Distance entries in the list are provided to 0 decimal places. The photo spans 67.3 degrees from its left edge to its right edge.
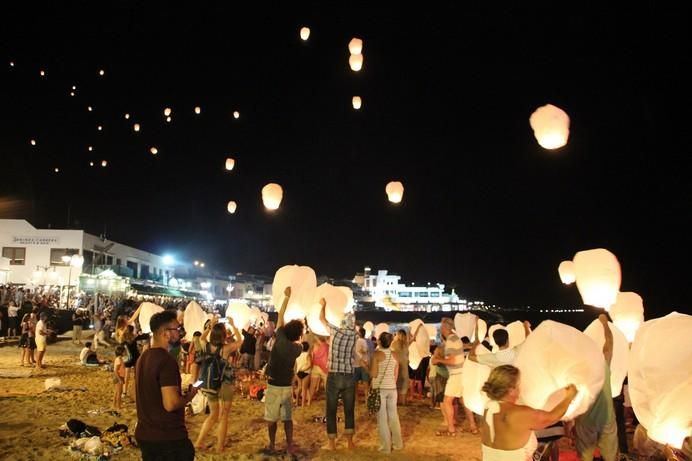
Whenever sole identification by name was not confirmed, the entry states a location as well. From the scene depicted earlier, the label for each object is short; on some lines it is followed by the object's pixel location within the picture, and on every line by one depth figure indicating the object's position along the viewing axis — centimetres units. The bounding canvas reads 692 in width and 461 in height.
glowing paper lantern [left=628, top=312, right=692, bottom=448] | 366
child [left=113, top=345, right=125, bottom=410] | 915
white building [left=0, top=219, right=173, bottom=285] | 3344
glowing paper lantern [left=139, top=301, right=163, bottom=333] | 1098
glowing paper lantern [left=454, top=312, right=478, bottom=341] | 1228
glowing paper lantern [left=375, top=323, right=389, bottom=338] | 1265
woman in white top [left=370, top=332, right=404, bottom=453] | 695
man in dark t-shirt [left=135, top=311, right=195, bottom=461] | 367
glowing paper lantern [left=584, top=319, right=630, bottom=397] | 554
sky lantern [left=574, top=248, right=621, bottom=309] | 645
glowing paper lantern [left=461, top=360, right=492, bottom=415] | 528
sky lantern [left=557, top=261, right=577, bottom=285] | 1625
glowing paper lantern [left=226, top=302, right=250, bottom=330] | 1062
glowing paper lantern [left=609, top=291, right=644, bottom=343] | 796
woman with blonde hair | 326
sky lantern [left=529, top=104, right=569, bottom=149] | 764
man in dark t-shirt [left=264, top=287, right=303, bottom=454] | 642
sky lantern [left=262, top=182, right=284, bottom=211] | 1098
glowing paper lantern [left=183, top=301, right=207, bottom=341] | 1062
